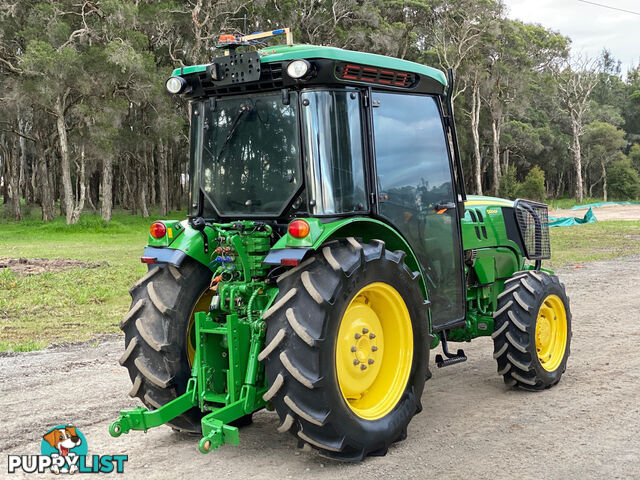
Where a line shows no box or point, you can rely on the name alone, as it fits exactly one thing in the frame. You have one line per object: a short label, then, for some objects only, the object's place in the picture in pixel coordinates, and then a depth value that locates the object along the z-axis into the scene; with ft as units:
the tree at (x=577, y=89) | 187.52
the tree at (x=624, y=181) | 195.52
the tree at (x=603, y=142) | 210.38
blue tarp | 97.55
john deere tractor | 13.94
